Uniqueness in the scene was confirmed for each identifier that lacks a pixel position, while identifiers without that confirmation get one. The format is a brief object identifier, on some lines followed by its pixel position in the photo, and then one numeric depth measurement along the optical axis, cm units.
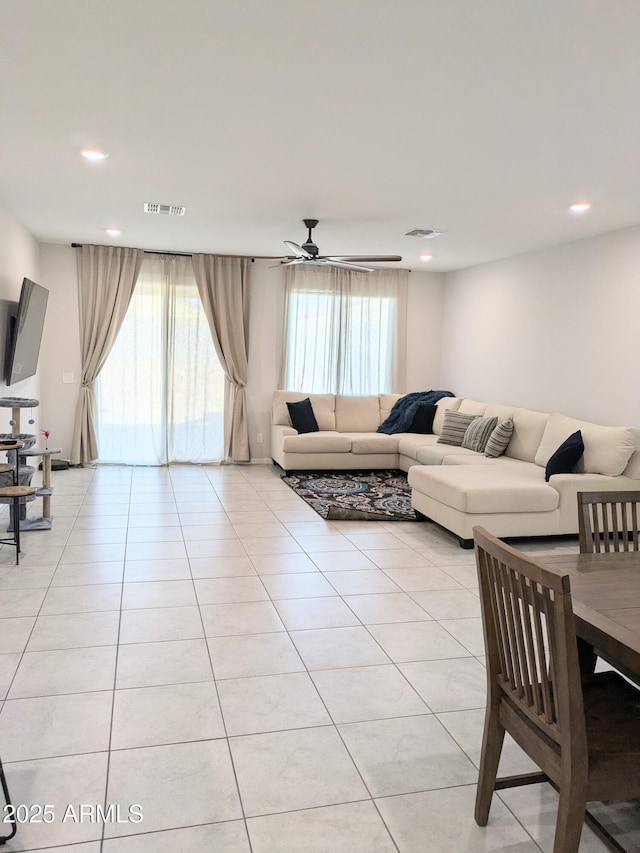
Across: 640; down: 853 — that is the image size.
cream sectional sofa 484
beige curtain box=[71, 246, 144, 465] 755
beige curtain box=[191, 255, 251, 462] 790
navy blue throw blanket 804
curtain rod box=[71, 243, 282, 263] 748
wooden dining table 168
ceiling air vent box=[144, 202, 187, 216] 532
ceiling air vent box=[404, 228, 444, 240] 603
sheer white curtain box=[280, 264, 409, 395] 833
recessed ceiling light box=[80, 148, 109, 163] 388
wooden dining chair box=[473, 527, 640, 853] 156
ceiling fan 571
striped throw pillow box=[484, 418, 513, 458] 646
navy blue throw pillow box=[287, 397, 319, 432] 782
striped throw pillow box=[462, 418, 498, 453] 675
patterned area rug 570
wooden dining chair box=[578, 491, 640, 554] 255
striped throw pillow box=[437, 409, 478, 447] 715
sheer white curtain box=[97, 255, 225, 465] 780
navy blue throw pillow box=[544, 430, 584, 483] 524
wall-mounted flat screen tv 542
